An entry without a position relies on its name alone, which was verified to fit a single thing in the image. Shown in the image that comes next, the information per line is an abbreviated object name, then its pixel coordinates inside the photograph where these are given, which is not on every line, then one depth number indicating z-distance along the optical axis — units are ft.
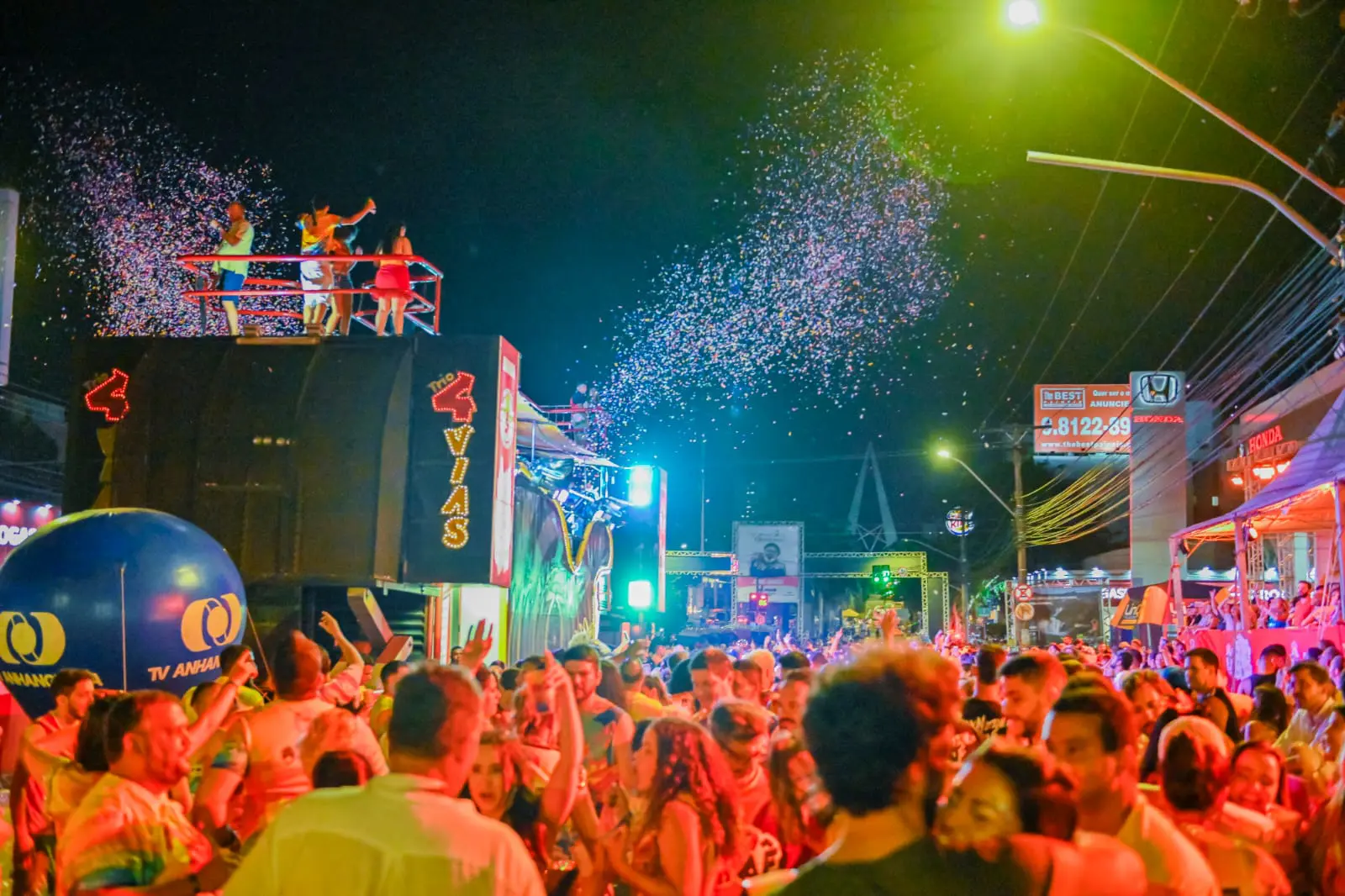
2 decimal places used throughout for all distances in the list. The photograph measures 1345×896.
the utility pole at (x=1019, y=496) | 116.88
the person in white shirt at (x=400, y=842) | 9.66
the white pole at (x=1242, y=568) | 55.83
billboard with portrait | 177.58
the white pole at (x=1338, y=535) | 47.01
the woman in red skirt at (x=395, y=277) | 51.49
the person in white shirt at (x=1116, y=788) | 10.50
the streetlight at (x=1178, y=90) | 35.14
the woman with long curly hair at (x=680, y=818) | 13.14
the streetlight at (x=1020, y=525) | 116.16
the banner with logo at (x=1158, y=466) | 135.23
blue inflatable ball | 27.99
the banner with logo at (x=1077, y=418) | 163.12
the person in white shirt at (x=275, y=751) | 16.31
